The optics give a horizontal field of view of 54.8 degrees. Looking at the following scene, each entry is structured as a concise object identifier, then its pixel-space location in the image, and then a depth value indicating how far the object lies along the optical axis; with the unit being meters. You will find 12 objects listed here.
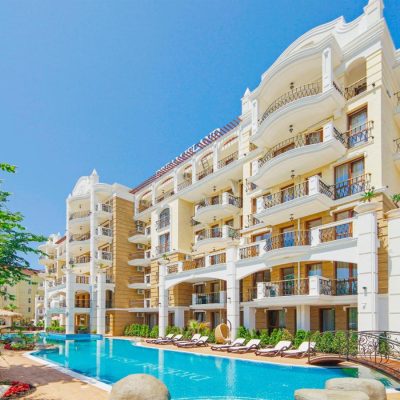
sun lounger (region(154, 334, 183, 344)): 25.63
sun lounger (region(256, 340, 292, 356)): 18.12
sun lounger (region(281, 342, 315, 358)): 17.30
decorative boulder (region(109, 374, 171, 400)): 7.77
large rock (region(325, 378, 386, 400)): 8.67
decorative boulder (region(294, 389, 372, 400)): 7.40
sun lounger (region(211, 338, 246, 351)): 20.39
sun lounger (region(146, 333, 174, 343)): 26.42
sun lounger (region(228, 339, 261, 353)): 19.75
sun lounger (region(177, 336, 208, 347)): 23.33
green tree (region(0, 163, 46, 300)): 12.65
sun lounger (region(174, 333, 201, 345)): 24.03
